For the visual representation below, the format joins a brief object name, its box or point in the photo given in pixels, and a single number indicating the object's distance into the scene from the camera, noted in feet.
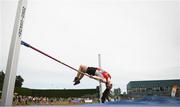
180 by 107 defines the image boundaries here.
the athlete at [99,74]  12.95
